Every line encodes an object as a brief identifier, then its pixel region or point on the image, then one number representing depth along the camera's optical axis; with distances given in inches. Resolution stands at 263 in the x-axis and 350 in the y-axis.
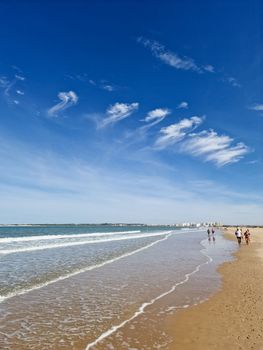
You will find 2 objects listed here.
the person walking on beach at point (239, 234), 1516.0
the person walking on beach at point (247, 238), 1543.4
